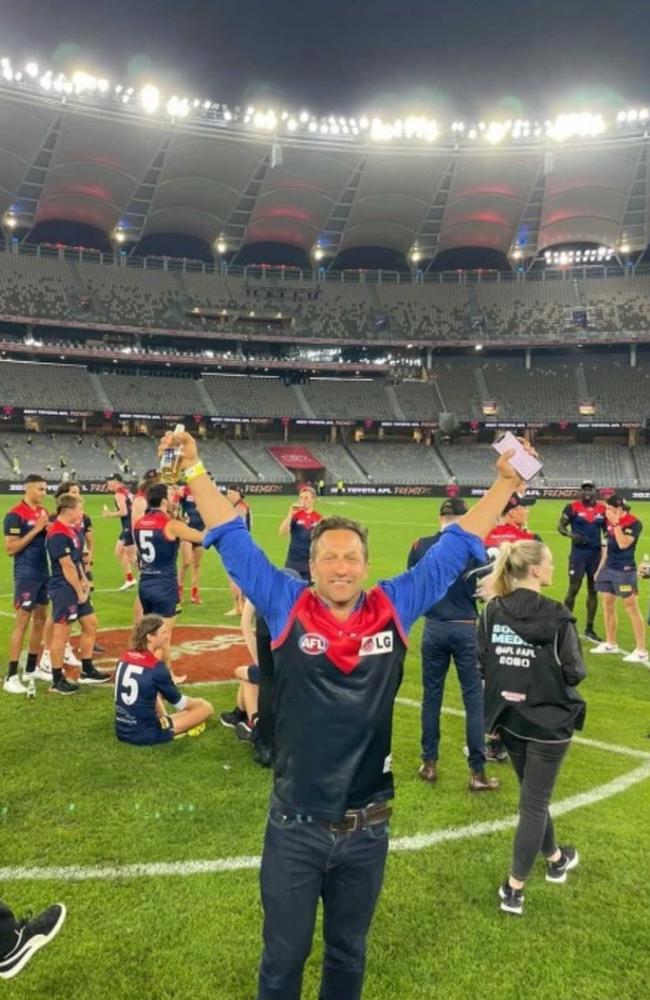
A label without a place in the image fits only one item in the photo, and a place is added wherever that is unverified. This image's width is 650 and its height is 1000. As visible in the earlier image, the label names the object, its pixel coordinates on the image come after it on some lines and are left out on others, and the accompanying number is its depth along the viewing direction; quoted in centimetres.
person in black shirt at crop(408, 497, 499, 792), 586
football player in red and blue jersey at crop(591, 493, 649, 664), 1042
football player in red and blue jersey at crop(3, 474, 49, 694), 841
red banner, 5819
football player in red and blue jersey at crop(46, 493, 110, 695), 819
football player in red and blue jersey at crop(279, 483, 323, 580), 1173
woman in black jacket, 424
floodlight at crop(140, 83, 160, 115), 4481
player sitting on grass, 648
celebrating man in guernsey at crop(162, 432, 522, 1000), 267
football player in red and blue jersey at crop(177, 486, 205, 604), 1460
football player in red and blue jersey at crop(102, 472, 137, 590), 1501
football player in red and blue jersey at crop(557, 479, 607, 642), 1155
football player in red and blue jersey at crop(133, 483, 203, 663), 840
